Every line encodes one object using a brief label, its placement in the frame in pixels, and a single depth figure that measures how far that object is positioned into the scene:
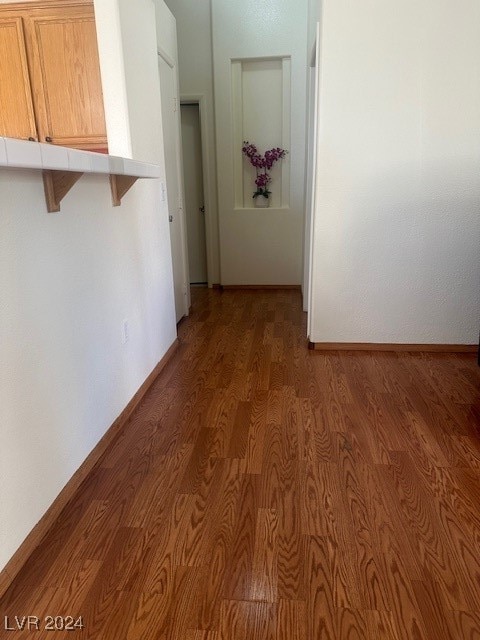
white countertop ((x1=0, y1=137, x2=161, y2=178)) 1.01
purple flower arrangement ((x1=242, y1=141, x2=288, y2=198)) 4.71
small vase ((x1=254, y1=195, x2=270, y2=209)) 4.86
